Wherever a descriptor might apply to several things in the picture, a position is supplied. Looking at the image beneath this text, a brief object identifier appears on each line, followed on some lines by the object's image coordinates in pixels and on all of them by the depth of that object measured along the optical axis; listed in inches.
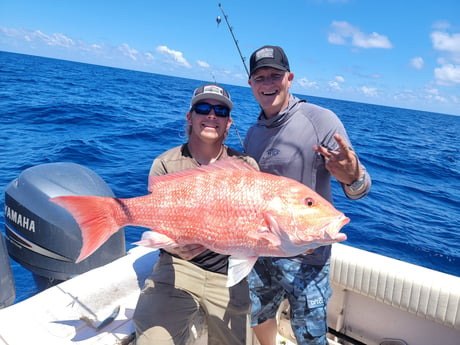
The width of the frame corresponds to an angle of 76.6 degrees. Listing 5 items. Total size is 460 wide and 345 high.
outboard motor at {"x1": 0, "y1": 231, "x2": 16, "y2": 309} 103.9
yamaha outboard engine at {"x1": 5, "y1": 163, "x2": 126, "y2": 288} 123.9
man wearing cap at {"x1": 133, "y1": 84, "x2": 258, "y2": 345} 95.0
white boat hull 96.8
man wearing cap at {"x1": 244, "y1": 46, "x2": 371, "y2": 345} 94.5
